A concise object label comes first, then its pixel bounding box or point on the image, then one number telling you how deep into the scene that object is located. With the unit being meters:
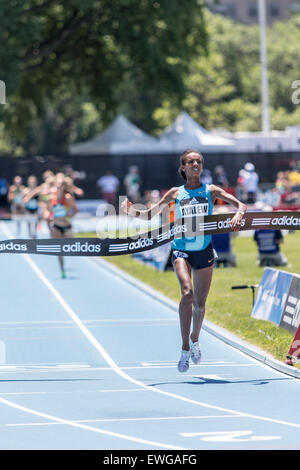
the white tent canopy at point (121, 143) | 56.23
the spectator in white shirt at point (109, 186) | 51.34
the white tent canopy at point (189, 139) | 56.16
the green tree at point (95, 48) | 48.28
